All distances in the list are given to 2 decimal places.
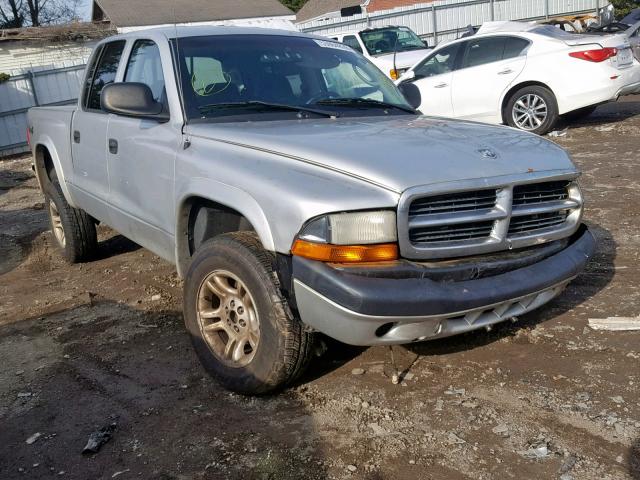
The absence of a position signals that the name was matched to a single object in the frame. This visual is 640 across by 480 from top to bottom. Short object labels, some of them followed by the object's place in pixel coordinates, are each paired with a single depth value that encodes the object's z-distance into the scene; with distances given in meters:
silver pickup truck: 2.99
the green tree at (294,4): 55.94
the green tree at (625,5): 33.75
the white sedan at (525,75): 10.41
